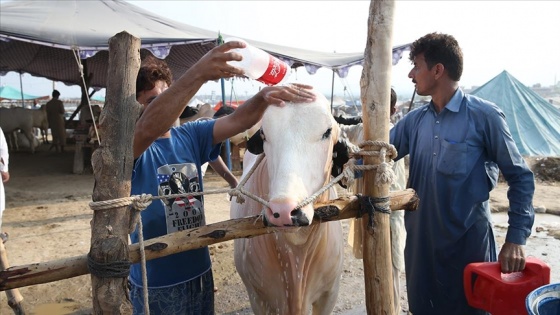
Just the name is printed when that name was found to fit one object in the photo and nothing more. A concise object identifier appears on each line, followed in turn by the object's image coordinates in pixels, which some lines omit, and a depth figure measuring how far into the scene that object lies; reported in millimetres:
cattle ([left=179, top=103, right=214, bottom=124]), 9478
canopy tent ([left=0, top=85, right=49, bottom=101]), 30423
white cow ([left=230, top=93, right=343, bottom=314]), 1606
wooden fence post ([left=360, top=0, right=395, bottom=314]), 1608
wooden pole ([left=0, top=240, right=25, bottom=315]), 3438
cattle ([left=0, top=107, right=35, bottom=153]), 13117
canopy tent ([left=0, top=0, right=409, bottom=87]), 6711
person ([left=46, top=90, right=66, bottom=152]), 12766
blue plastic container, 1632
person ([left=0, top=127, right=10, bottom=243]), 3537
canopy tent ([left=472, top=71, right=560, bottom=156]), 9555
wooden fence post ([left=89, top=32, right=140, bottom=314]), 1310
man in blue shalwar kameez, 2197
